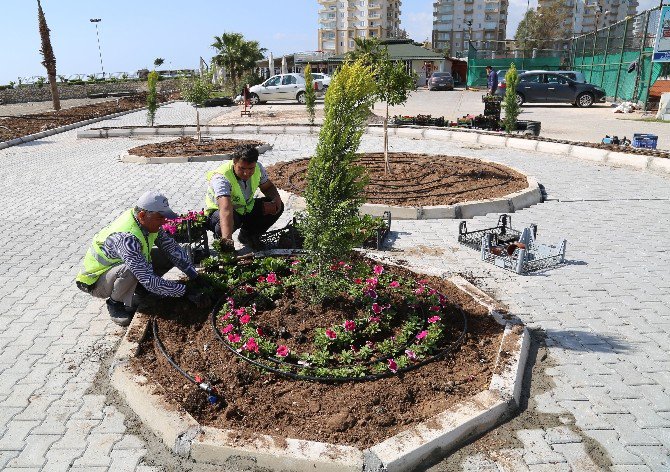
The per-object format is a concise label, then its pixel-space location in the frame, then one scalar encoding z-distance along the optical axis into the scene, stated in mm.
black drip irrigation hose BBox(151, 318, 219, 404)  3705
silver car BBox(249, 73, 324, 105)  29609
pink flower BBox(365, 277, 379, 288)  5159
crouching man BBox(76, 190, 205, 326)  4547
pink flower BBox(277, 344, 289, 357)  4082
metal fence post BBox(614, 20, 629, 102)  25234
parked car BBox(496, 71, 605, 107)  26203
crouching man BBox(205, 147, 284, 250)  5887
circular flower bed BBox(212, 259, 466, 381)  4039
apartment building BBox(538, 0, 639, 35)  123688
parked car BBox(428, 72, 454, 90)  41094
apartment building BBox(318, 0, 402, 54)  117062
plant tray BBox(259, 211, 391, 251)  6496
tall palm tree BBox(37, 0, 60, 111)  27188
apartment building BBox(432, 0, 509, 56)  121062
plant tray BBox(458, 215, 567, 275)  6281
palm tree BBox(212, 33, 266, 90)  37219
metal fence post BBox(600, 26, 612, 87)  28503
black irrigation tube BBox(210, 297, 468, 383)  3883
